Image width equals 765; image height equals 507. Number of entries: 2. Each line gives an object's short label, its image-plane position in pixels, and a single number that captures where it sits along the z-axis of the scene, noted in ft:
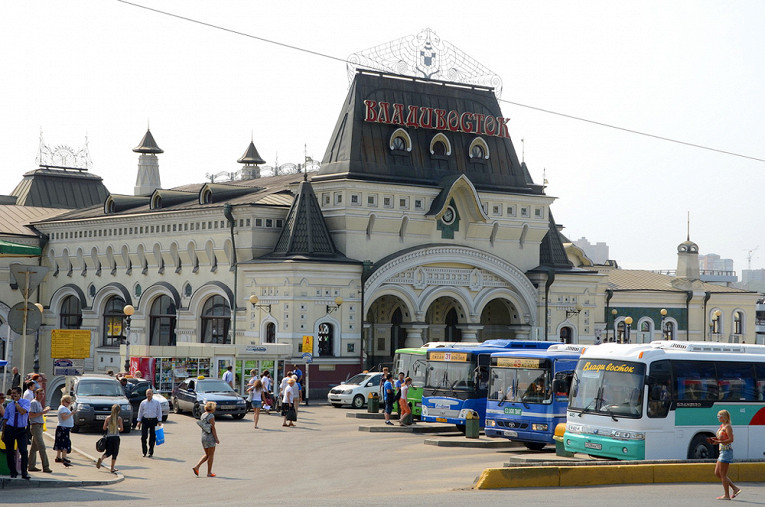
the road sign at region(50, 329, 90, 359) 144.77
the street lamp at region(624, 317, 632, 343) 226.79
